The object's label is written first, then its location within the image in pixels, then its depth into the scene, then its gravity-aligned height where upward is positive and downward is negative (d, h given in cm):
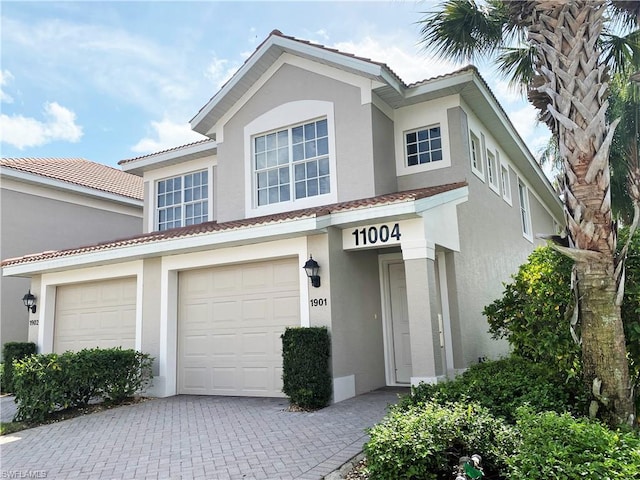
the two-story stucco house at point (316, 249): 889 +143
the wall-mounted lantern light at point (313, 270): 872 +81
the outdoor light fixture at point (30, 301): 1266 +65
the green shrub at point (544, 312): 589 -8
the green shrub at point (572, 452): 329 -108
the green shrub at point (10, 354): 1176 -70
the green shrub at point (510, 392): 492 -92
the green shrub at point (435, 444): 411 -118
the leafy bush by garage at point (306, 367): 809 -90
